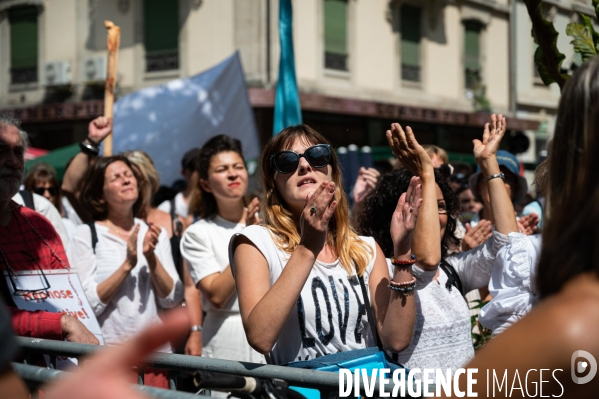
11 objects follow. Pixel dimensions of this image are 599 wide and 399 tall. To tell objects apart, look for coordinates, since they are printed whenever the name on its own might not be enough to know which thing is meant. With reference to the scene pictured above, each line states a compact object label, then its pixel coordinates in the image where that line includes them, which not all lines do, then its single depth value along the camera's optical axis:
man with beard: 3.06
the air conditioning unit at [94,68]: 18.08
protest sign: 3.15
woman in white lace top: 2.97
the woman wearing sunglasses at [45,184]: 6.16
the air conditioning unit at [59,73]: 18.67
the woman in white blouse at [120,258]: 4.18
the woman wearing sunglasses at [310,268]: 2.39
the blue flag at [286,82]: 6.79
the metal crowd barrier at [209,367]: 2.09
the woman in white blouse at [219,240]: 4.13
